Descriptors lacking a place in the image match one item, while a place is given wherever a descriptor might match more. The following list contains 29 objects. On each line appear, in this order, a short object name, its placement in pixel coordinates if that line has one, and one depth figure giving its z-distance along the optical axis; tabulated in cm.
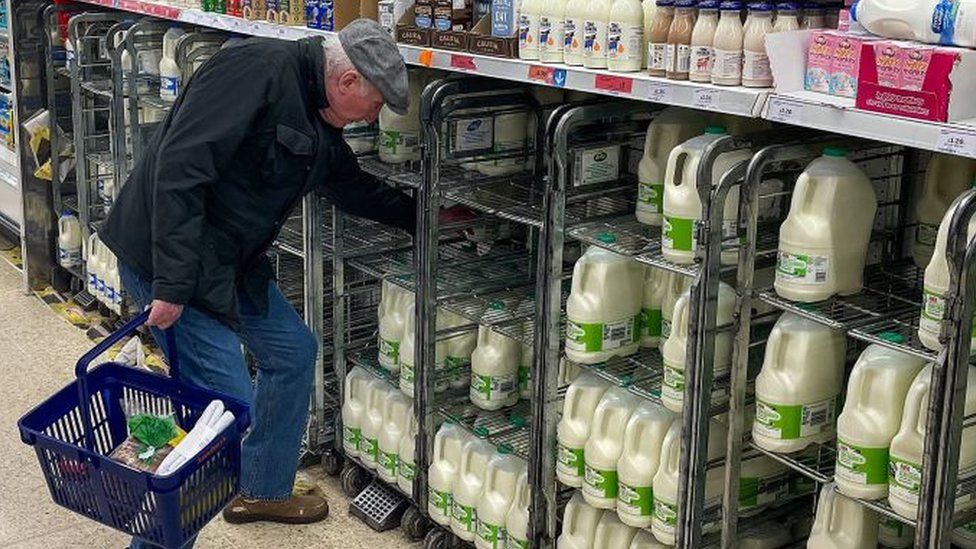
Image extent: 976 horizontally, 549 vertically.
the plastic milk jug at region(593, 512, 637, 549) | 345
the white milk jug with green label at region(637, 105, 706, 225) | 330
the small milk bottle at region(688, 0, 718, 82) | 290
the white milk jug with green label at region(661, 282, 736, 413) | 304
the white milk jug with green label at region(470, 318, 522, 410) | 387
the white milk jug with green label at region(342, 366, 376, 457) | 441
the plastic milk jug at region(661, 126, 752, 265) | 302
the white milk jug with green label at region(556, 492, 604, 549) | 353
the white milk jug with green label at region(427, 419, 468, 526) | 395
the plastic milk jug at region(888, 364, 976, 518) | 263
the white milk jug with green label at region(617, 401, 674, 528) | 326
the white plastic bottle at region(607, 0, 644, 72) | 313
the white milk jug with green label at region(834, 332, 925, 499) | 271
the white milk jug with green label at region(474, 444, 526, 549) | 380
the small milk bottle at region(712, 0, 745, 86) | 285
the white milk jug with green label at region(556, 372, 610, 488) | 343
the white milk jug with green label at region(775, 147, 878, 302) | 278
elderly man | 331
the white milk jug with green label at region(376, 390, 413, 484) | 425
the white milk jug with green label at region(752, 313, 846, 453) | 287
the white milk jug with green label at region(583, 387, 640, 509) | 334
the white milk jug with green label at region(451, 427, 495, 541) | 388
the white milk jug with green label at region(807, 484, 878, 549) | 290
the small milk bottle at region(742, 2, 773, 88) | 280
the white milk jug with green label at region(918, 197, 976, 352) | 252
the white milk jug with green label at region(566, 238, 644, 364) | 334
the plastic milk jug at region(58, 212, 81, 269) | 648
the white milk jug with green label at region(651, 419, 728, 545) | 319
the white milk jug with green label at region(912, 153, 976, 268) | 288
